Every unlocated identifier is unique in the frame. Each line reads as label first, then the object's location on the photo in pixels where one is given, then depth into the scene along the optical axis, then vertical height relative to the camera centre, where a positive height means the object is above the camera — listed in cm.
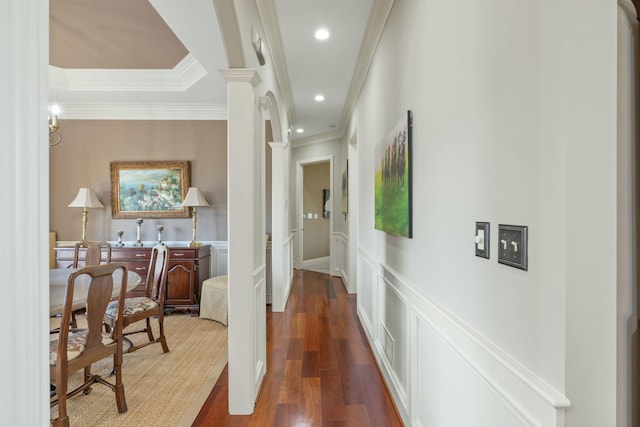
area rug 214 -133
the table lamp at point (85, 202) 448 +13
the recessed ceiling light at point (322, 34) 298 +163
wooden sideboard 430 -76
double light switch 89 -9
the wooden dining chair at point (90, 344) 182 -82
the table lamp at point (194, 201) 449 +14
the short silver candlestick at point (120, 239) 456 -39
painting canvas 190 +21
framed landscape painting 477 +32
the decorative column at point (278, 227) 441 -21
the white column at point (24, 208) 50 +0
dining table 211 -57
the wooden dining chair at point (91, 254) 341 -48
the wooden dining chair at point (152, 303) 282 -84
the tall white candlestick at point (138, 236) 459 -35
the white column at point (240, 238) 216 -17
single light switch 107 -9
